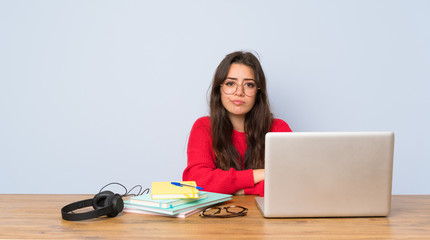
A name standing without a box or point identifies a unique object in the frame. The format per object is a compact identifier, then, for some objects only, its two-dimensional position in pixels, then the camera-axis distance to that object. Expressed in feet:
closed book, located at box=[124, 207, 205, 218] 4.06
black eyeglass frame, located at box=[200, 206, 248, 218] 4.00
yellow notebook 4.23
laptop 3.72
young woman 7.29
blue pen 4.46
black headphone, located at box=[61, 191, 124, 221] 3.89
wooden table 3.40
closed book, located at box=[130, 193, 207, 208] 4.07
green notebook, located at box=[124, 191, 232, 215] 4.03
